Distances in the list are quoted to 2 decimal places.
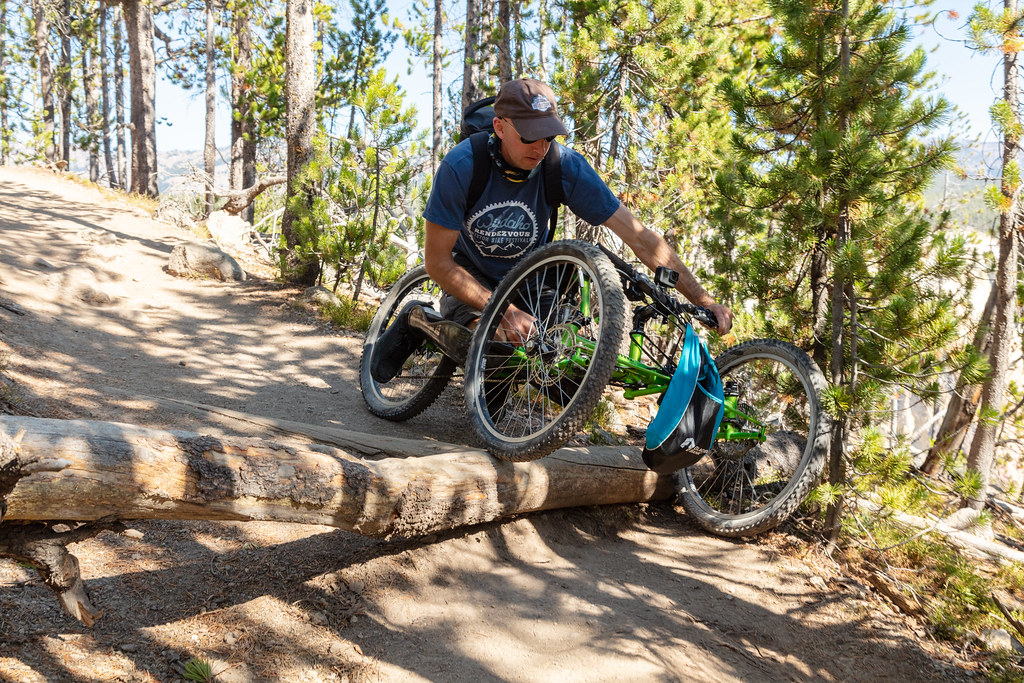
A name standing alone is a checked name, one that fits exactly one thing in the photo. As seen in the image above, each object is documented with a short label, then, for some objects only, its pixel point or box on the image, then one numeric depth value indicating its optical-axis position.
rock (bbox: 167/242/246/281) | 8.25
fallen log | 1.88
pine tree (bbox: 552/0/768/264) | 7.02
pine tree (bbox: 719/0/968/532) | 3.39
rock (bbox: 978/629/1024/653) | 2.99
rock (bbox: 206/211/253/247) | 12.09
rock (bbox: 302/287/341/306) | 7.44
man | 3.23
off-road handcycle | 2.93
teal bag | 2.93
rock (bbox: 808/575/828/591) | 3.35
